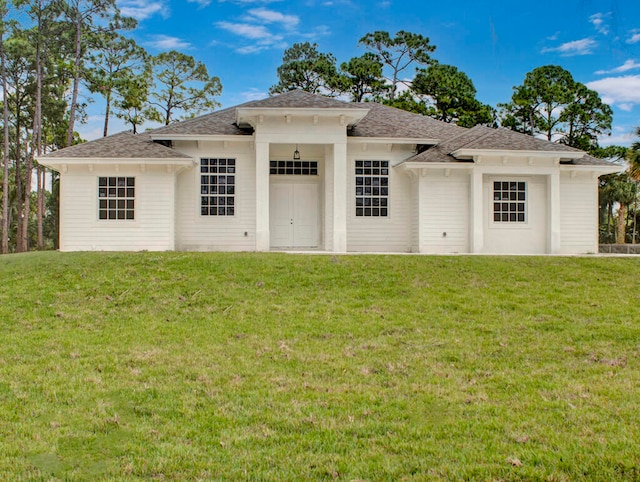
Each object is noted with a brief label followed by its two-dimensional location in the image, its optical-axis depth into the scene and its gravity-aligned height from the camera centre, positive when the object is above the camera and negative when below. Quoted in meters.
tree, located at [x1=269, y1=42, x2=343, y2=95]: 40.56 +12.24
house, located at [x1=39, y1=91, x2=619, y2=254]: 17.22 +1.63
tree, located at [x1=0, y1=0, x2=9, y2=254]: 31.25 +6.85
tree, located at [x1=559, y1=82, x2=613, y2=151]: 37.75 +8.05
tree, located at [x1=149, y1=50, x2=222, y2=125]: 38.41 +10.83
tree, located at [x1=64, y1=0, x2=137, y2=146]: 34.91 +14.02
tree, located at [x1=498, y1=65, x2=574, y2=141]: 37.31 +9.08
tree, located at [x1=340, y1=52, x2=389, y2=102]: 38.97 +11.17
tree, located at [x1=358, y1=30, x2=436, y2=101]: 40.12 +13.65
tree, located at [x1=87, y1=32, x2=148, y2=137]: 37.19 +12.05
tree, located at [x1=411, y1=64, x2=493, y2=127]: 36.47 +9.44
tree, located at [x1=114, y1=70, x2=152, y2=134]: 36.80 +9.17
